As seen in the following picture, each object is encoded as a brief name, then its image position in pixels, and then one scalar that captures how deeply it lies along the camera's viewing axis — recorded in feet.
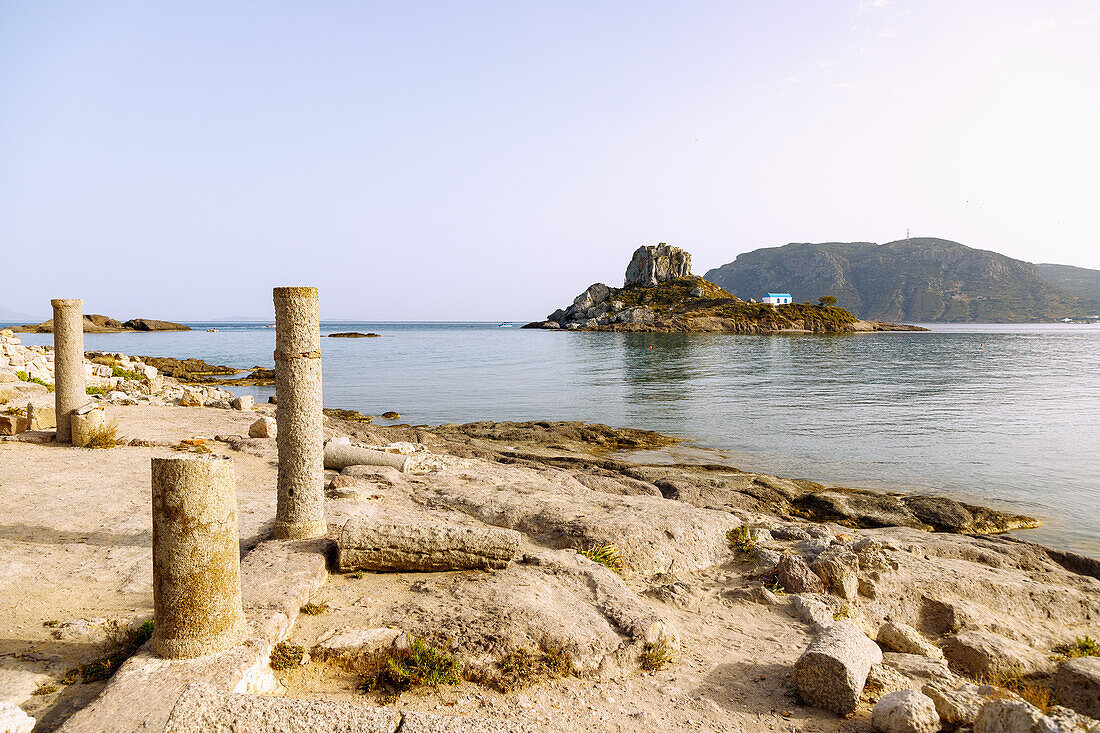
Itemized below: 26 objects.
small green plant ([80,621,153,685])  16.51
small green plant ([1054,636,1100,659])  23.61
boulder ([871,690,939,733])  15.57
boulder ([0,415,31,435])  44.50
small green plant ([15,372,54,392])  72.46
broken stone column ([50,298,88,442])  42.96
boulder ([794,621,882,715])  17.44
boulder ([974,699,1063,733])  13.60
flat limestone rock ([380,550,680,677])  19.03
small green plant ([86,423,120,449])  43.50
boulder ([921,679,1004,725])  15.97
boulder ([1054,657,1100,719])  19.22
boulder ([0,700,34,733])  13.47
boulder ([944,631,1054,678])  21.95
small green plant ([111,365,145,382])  97.86
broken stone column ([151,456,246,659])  16.55
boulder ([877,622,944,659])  22.57
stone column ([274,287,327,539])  25.31
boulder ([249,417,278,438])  50.80
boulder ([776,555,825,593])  27.17
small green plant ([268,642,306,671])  17.67
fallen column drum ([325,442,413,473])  43.50
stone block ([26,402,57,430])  46.75
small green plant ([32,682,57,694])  15.73
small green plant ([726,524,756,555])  32.37
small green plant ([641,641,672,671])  19.65
